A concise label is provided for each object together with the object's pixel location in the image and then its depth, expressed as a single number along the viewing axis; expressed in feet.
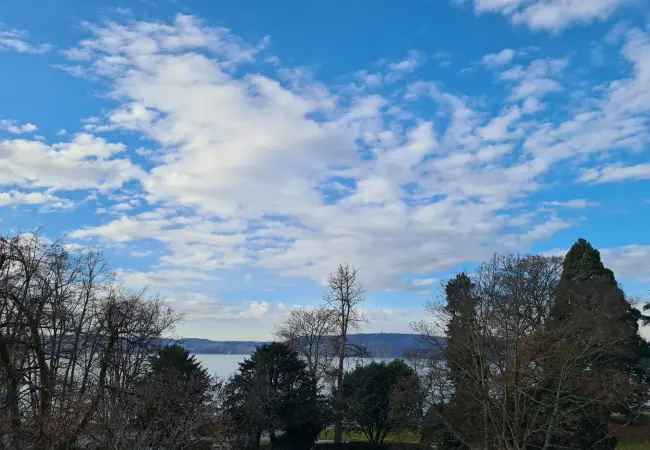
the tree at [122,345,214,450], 54.70
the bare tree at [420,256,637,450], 76.59
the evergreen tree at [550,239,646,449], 79.20
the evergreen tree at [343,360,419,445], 121.87
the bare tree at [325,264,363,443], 134.21
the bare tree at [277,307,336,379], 146.92
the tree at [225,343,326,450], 107.86
